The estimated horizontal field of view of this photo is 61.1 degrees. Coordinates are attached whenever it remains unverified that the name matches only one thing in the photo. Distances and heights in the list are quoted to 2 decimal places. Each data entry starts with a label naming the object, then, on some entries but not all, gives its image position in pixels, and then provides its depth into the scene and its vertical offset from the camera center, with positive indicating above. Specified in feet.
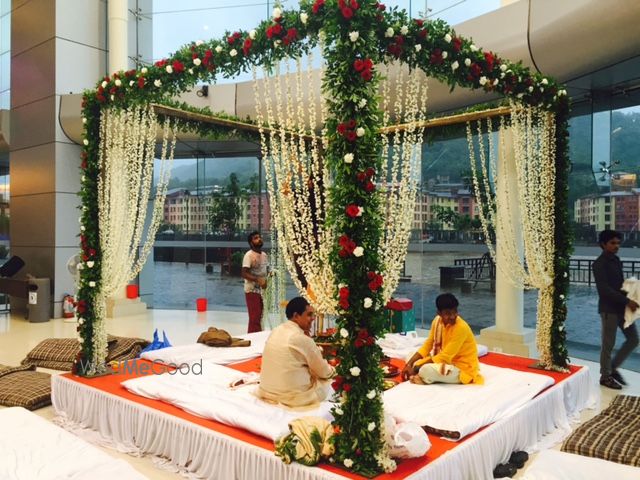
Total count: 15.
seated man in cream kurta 13.30 -3.23
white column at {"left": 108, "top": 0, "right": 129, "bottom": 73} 33.78 +12.29
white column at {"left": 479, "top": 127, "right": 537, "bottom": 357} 21.84 -3.03
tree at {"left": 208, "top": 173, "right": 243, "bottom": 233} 38.04 +1.85
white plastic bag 10.40 -3.99
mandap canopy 10.39 +2.05
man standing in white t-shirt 25.03 -2.01
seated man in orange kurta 15.24 -3.43
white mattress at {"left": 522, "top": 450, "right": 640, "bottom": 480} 8.73 -3.86
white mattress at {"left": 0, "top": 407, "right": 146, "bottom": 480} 9.06 -4.05
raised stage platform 10.90 -4.72
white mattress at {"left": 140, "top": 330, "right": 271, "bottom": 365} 18.67 -4.34
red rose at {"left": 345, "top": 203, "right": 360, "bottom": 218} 10.26 +0.44
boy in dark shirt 17.81 -2.19
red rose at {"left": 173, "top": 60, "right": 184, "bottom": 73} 14.99 +4.63
